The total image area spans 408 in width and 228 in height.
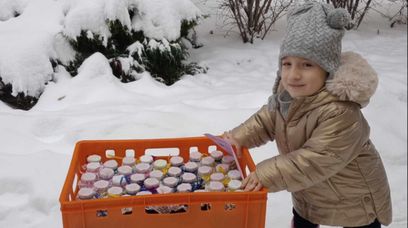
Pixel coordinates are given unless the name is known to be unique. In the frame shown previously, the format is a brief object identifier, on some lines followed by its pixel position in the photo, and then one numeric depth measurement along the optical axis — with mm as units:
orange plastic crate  1155
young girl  1235
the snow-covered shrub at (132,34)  3029
